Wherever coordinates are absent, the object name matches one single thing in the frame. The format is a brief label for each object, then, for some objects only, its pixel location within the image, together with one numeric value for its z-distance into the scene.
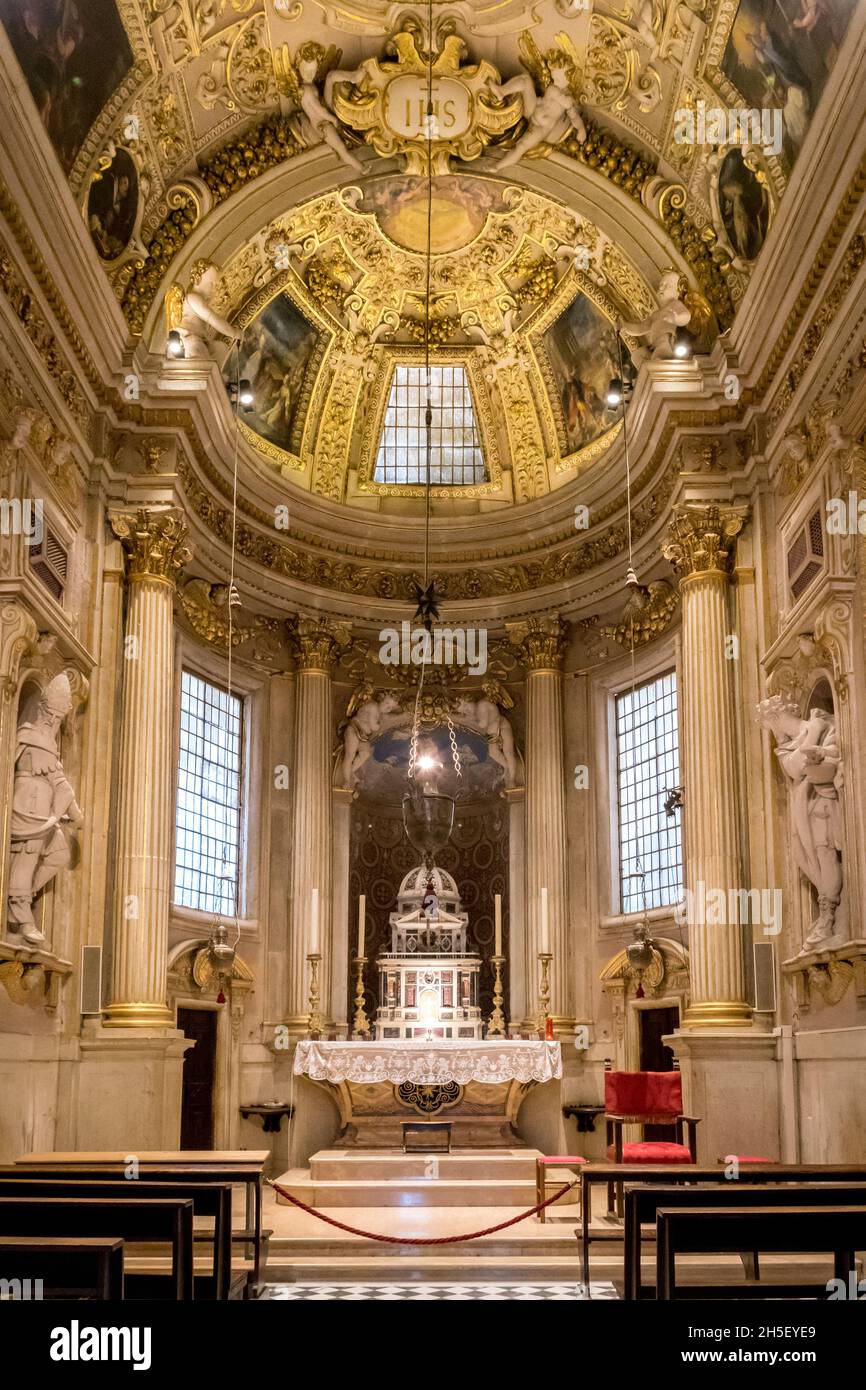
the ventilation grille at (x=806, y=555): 12.14
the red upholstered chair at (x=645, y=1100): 11.29
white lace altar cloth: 14.09
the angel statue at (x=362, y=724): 17.97
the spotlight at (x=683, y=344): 14.85
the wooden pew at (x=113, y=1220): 5.82
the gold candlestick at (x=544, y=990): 16.05
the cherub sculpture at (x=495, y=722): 18.05
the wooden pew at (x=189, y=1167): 7.55
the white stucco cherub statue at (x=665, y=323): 15.10
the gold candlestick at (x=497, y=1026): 16.26
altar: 14.16
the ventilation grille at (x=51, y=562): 12.08
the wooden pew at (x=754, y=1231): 5.82
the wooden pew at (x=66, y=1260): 5.16
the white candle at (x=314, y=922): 16.80
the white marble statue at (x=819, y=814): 11.48
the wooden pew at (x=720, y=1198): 6.46
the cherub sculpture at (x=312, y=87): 14.45
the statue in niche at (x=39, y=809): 11.52
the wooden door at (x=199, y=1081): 15.45
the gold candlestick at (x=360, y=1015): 16.38
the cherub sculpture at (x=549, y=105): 14.58
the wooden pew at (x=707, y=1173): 7.60
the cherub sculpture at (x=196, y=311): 15.15
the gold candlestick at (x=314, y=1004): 15.88
